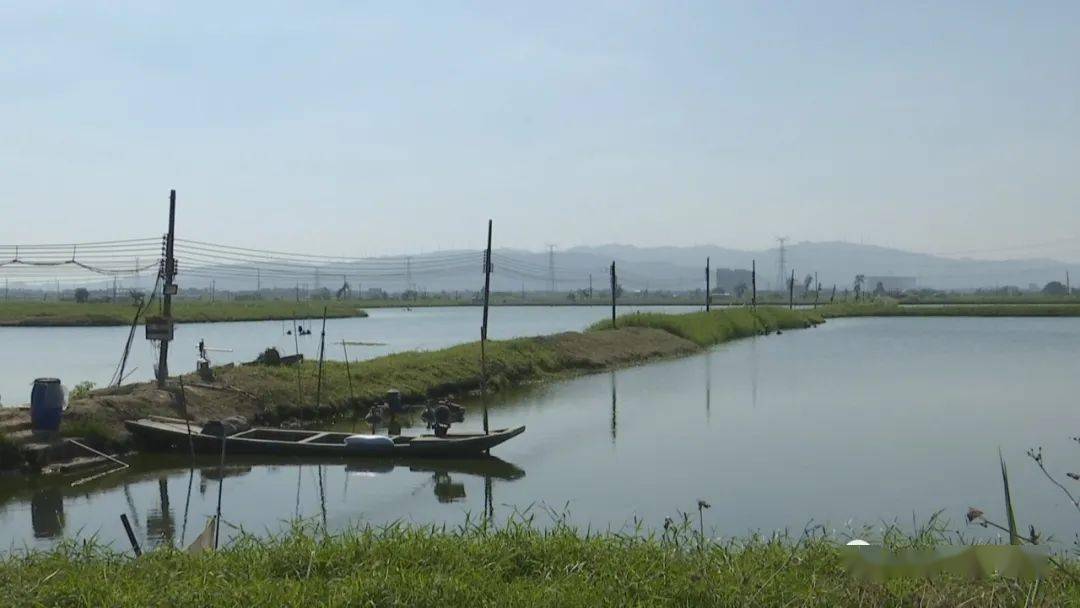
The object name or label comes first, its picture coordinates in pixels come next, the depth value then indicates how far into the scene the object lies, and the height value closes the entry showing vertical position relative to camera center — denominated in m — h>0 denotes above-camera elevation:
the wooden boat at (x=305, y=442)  13.52 -2.06
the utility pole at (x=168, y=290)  16.59 +0.25
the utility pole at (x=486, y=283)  17.27 +0.36
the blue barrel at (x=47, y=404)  13.09 -1.38
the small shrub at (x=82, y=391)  15.59 -1.48
